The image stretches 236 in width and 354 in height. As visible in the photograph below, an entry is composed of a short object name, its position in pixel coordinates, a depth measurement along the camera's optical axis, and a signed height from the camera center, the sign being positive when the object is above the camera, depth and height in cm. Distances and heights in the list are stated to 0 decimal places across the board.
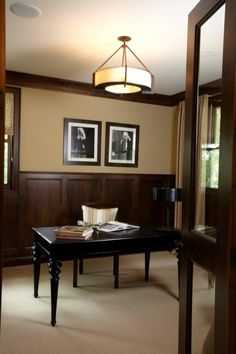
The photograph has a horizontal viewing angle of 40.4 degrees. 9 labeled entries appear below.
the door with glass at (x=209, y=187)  134 -8
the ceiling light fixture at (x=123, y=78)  262 +76
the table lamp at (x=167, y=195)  332 -26
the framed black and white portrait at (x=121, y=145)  477 +37
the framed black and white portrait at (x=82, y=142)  448 +37
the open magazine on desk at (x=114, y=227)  318 -59
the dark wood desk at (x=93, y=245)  260 -68
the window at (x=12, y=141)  410 +33
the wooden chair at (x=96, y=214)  397 -57
